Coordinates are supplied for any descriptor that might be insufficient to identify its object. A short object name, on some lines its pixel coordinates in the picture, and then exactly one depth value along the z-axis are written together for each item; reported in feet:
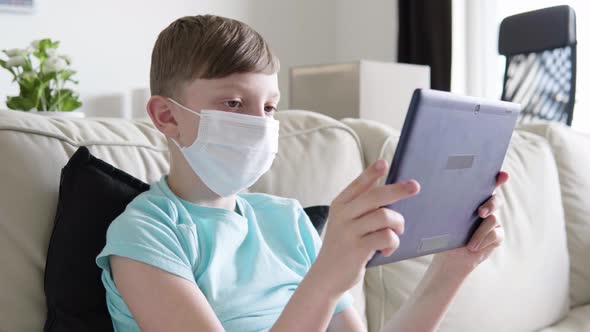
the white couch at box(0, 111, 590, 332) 3.40
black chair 7.97
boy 3.04
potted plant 8.27
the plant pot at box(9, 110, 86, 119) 7.73
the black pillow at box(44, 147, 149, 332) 3.27
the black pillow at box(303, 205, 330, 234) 4.21
